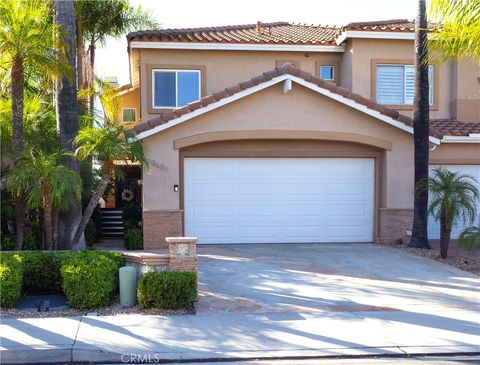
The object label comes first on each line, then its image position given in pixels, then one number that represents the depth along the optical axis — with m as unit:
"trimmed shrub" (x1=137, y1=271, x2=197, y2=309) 8.47
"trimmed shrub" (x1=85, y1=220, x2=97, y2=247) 14.78
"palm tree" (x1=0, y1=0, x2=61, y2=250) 9.97
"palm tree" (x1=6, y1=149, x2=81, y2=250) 10.28
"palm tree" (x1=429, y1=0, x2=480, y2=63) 8.41
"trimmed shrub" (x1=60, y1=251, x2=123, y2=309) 8.57
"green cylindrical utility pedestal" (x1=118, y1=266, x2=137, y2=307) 8.83
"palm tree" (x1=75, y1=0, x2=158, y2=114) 17.14
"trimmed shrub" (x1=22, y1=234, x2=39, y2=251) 12.30
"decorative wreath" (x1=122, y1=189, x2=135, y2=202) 20.39
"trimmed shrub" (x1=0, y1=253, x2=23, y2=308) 8.46
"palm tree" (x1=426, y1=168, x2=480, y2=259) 12.81
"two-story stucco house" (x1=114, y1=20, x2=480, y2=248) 14.42
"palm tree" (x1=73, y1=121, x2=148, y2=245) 10.36
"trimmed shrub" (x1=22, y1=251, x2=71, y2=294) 9.35
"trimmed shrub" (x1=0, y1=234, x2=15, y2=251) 12.24
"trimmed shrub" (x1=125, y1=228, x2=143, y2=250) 14.34
